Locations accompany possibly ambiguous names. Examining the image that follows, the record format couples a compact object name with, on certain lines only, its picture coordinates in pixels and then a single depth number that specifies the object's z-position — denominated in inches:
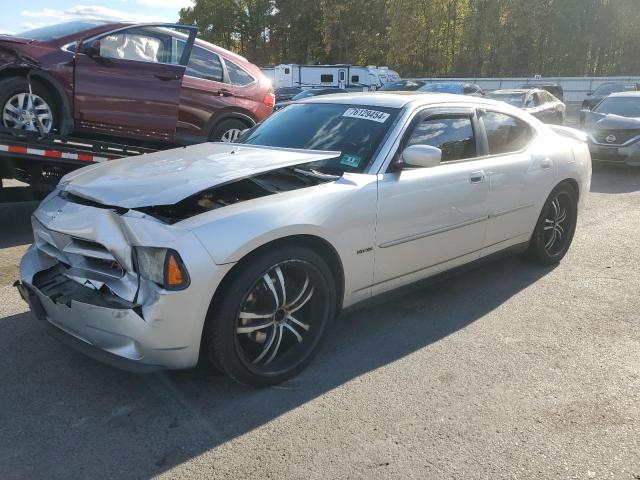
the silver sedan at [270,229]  103.5
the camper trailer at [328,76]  1302.9
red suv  210.5
